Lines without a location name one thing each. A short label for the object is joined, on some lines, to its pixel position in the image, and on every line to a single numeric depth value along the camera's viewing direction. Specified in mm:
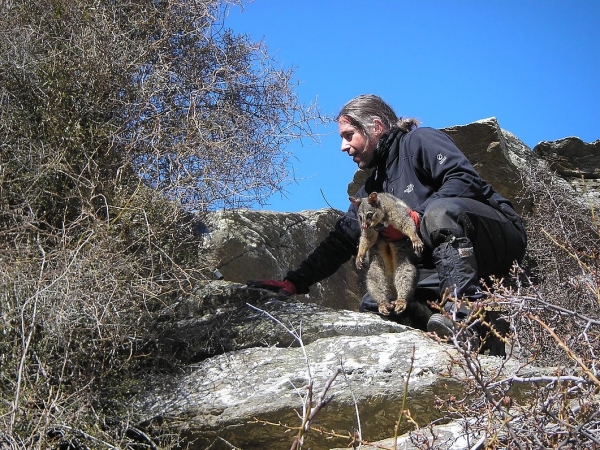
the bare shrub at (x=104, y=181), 4152
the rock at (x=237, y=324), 4961
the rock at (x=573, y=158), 8320
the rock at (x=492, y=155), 7914
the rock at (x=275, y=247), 7293
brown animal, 5527
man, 5031
